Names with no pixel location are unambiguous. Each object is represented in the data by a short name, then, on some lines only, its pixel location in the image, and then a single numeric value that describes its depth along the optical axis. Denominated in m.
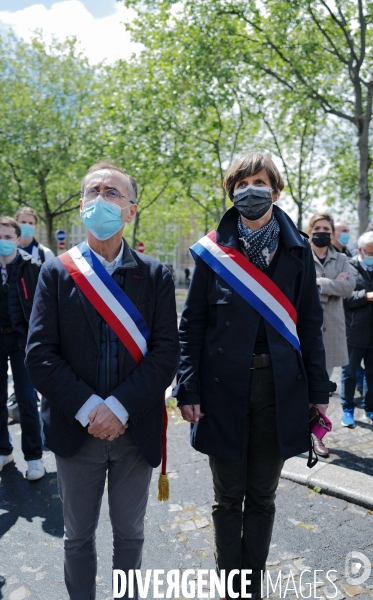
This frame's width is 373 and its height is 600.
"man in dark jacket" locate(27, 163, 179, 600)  2.41
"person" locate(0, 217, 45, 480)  4.46
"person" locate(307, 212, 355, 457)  5.02
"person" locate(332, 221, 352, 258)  7.54
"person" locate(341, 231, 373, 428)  5.96
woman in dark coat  2.70
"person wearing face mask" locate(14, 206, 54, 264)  5.88
